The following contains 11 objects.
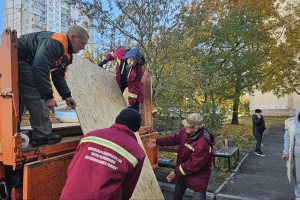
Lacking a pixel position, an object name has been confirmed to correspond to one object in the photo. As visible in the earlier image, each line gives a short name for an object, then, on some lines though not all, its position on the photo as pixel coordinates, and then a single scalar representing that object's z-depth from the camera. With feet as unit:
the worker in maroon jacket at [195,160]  10.09
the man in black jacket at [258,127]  27.45
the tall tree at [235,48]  41.06
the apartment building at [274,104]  91.93
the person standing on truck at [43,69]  7.20
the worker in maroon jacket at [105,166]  4.82
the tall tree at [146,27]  22.76
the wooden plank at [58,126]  8.88
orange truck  6.30
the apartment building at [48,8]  120.47
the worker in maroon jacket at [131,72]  11.96
